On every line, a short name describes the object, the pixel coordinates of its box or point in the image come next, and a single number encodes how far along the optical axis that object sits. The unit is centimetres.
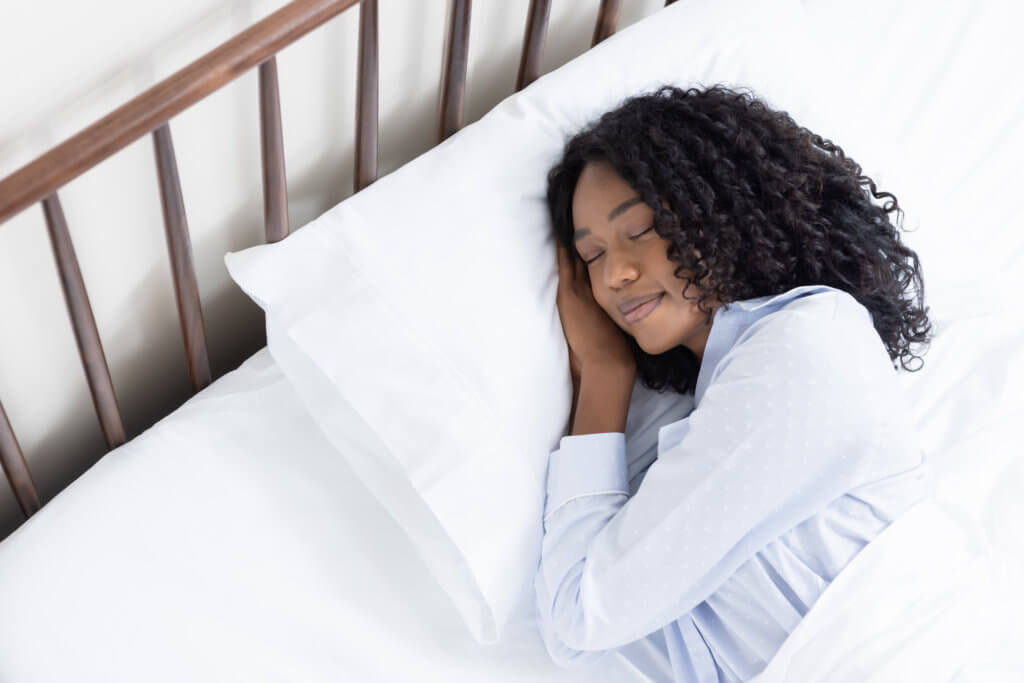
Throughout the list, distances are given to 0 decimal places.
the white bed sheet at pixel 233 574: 251
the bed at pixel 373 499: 253
